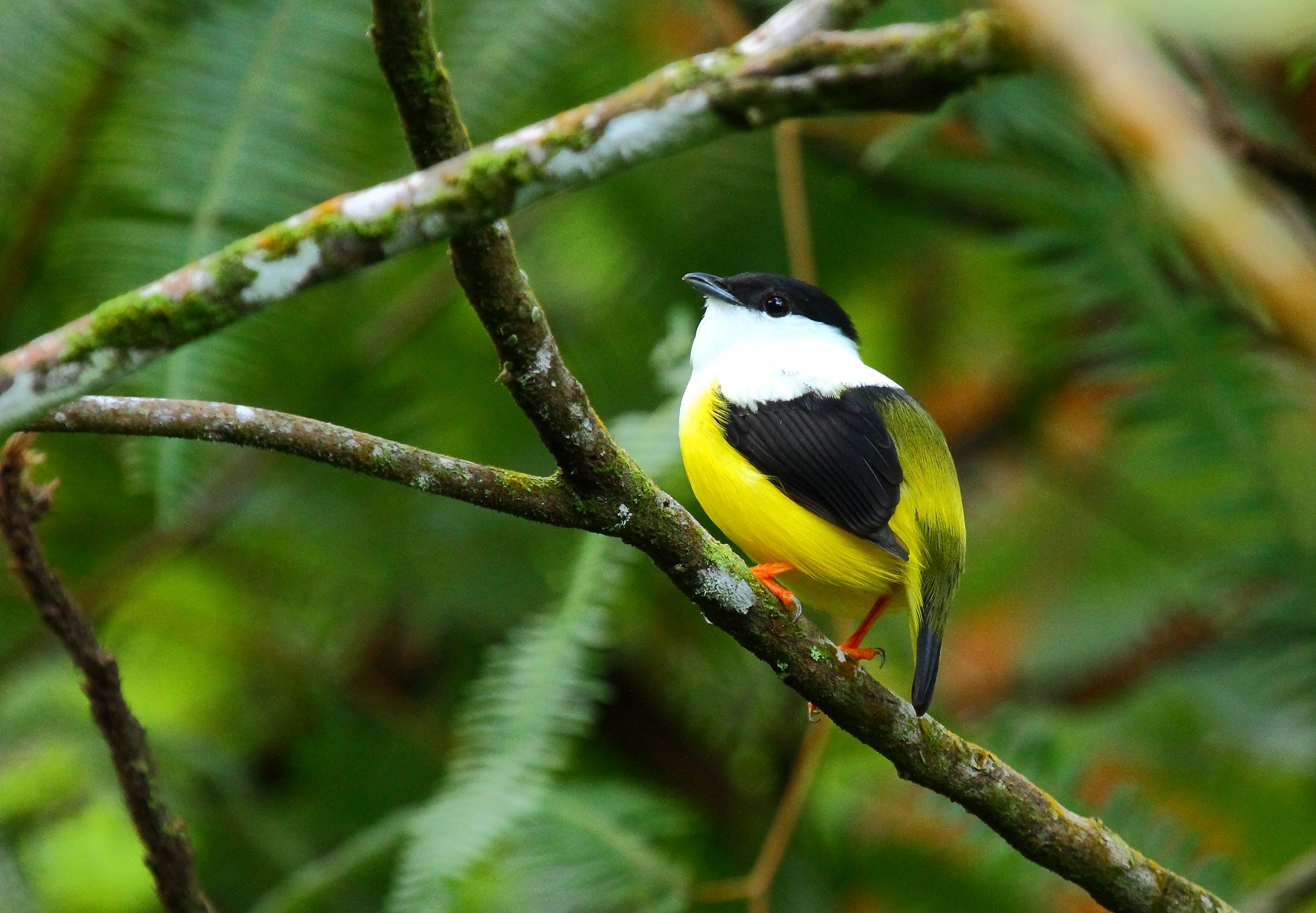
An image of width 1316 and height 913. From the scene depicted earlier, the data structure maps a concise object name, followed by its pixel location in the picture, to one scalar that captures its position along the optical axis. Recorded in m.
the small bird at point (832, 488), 5.06
